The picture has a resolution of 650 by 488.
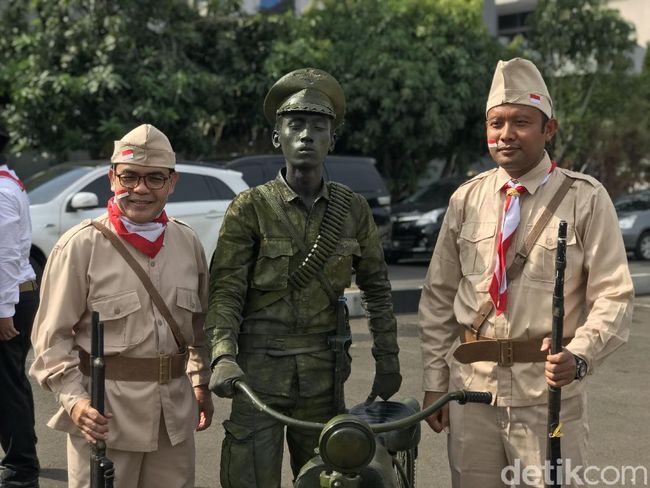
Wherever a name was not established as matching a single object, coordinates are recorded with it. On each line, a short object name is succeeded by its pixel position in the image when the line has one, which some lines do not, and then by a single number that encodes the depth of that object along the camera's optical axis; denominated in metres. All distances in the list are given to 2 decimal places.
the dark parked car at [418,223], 18.48
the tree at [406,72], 21.17
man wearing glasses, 3.69
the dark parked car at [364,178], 16.28
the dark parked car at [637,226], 20.69
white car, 11.84
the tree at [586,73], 26.25
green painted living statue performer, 3.69
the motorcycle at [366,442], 2.73
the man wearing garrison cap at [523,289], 3.67
